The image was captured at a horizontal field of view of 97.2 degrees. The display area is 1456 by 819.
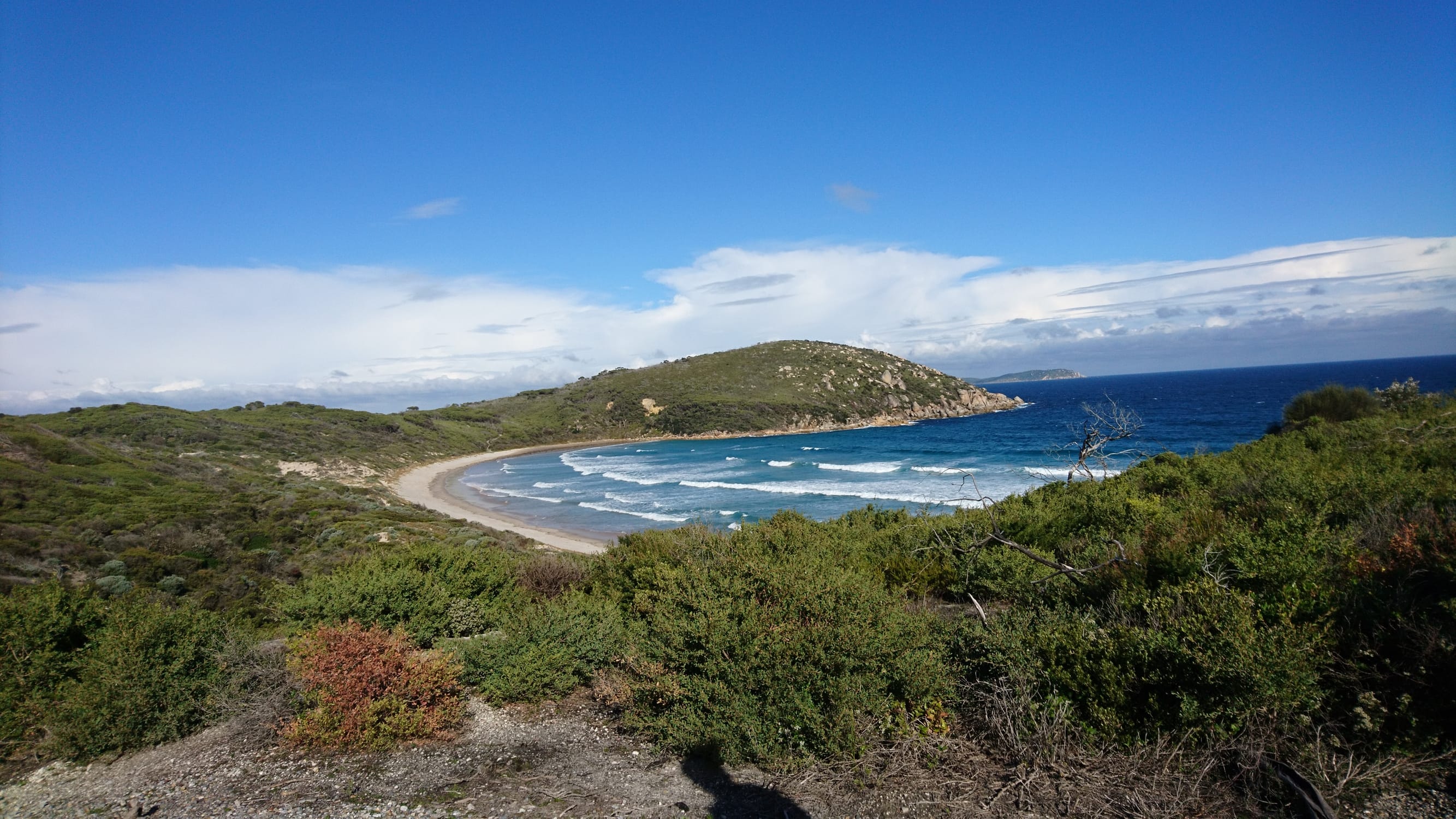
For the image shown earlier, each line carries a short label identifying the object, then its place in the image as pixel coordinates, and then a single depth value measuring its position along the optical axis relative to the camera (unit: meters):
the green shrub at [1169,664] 4.21
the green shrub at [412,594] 8.23
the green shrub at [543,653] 6.76
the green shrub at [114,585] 13.26
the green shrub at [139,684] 5.93
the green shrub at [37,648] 6.32
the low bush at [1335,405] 26.67
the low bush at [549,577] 11.47
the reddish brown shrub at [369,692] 5.70
